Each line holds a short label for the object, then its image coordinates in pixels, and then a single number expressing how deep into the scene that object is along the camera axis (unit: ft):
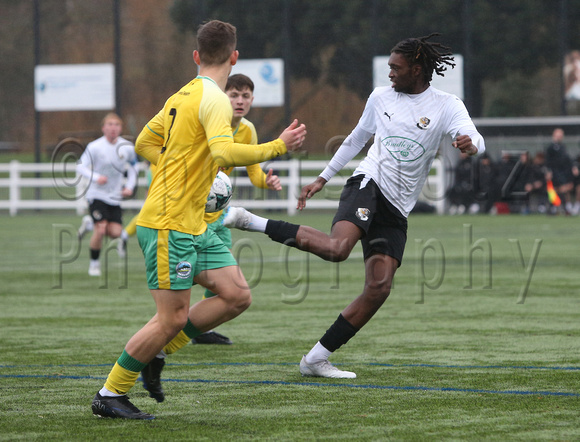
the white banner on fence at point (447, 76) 206.69
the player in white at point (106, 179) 87.76
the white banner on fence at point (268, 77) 212.02
